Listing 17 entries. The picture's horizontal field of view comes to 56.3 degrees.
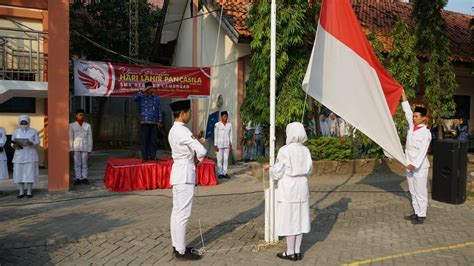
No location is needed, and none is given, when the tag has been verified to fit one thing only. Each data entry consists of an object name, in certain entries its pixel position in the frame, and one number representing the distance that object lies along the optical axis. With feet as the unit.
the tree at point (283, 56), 33.06
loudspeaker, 27.12
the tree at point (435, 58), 43.16
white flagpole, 18.62
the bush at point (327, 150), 37.76
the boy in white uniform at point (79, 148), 34.37
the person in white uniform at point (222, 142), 37.68
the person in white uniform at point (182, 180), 16.96
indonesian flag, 19.04
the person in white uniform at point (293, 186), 16.71
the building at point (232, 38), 47.21
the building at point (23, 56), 35.12
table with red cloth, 31.45
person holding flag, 22.49
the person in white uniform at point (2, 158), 30.37
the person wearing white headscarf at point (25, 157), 29.37
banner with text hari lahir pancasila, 39.86
